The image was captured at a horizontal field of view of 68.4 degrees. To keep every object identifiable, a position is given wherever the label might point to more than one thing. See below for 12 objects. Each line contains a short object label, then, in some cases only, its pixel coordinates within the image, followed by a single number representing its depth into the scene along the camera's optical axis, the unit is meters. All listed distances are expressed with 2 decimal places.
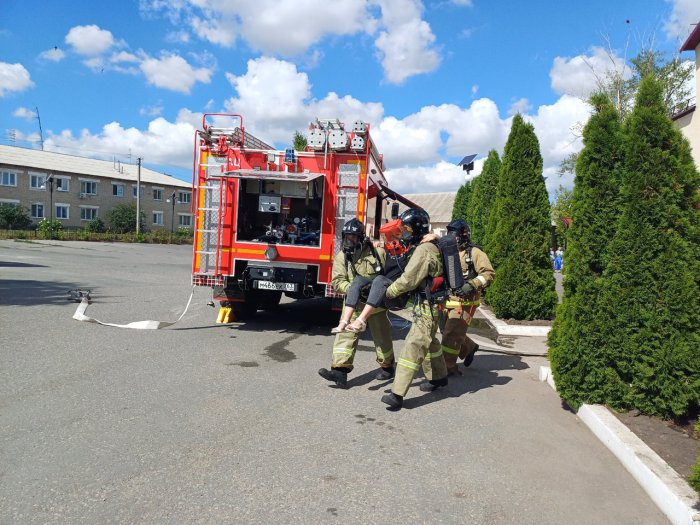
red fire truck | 8.04
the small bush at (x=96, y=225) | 49.29
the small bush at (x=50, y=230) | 39.56
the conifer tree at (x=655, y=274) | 4.47
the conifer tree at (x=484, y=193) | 16.28
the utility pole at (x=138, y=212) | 48.73
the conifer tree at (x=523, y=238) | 10.19
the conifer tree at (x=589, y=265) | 4.87
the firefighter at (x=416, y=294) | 5.01
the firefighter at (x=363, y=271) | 5.87
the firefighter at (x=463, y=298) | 6.30
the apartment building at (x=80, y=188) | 48.03
